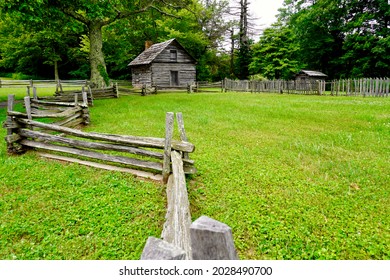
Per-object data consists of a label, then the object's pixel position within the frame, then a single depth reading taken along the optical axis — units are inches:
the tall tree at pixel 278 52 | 1279.5
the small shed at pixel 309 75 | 1315.2
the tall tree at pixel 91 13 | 464.1
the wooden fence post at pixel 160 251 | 65.7
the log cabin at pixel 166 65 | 1177.4
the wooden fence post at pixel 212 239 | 65.4
